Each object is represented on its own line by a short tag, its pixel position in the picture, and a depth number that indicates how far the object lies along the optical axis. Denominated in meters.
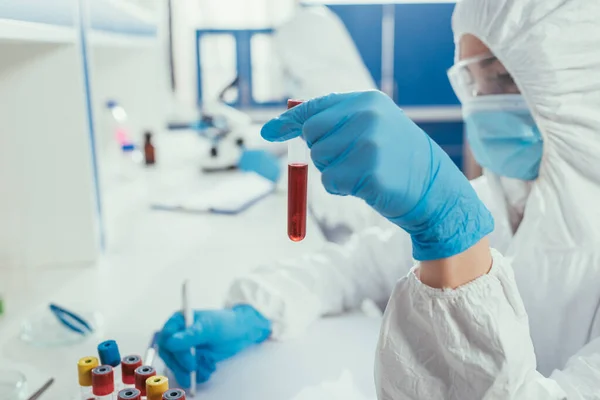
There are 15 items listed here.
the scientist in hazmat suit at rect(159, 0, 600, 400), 0.63
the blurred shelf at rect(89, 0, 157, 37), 1.63
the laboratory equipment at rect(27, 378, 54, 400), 0.86
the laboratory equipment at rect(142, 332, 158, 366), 0.98
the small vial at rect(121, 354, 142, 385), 0.80
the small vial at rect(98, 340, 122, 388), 0.83
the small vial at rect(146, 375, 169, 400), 0.71
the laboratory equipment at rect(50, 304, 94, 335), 1.06
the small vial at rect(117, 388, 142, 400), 0.69
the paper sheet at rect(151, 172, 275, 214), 1.99
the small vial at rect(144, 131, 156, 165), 2.72
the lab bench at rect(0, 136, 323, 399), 1.03
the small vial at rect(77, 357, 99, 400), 0.78
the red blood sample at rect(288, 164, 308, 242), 0.70
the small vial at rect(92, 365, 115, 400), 0.75
